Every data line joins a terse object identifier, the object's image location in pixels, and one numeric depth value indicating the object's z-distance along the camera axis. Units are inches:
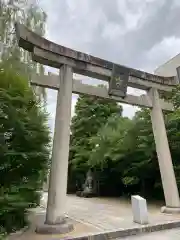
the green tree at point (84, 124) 455.7
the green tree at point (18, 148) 147.2
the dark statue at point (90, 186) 408.8
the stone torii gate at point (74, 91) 171.6
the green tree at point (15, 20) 233.9
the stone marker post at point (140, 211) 171.6
